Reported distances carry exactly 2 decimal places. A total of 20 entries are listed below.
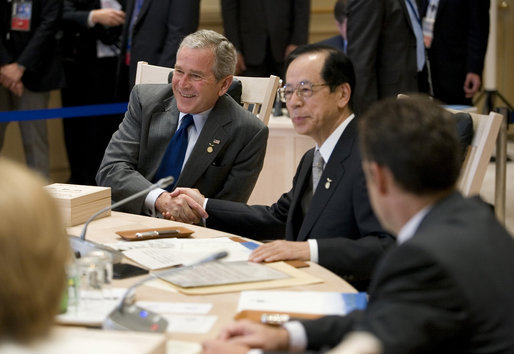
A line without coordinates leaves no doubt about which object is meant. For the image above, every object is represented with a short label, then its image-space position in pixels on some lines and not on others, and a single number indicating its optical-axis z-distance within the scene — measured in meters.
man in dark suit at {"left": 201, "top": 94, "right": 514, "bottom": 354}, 2.81
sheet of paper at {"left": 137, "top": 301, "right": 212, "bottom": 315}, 3.79
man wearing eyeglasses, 4.75
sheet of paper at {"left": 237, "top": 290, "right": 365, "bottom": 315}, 3.78
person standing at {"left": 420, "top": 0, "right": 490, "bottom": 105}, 12.43
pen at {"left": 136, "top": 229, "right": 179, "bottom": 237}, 5.11
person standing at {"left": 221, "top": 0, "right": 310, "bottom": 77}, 11.48
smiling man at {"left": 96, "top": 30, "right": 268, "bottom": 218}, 6.92
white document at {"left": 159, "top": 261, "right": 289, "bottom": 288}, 4.17
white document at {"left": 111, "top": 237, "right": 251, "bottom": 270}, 4.58
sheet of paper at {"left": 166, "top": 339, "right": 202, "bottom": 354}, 3.32
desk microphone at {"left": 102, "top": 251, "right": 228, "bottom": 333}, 3.49
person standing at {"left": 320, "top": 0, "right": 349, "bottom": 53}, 11.63
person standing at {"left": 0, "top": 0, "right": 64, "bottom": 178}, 11.02
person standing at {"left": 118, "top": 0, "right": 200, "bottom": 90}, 10.69
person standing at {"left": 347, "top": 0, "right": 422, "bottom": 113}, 9.81
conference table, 3.63
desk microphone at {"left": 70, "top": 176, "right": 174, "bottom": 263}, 4.57
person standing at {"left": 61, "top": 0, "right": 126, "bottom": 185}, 11.58
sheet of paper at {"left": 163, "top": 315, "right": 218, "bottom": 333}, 3.55
